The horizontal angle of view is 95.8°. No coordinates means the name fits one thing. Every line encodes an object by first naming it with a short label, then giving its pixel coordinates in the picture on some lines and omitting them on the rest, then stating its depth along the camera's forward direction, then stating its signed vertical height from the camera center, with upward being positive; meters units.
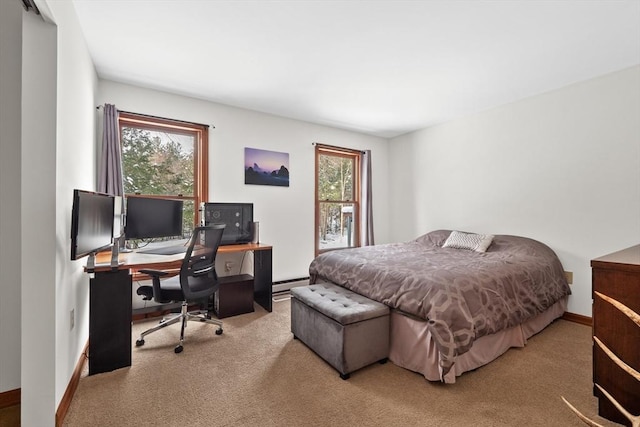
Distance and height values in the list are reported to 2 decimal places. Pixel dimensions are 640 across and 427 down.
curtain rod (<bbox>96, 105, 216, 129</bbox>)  3.08 +1.18
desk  2.10 -0.69
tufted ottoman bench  2.05 -0.83
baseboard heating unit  4.06 -0.94
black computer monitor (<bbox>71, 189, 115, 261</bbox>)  1.69 -0.01
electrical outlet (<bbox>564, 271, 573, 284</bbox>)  3.16 -0.66
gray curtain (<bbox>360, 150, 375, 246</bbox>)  4.91 +0.19
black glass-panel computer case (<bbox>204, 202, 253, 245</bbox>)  3.38 +0.01
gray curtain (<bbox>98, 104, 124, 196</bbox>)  2.88 +0.64
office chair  2.42 -0.55
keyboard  2.74 -0.29
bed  1.98 -0.63
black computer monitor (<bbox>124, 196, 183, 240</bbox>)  2.81 +0.03
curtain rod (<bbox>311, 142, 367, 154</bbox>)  4.52 +1.17
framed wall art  3.91 +0.73
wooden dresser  1.53 -0.64
